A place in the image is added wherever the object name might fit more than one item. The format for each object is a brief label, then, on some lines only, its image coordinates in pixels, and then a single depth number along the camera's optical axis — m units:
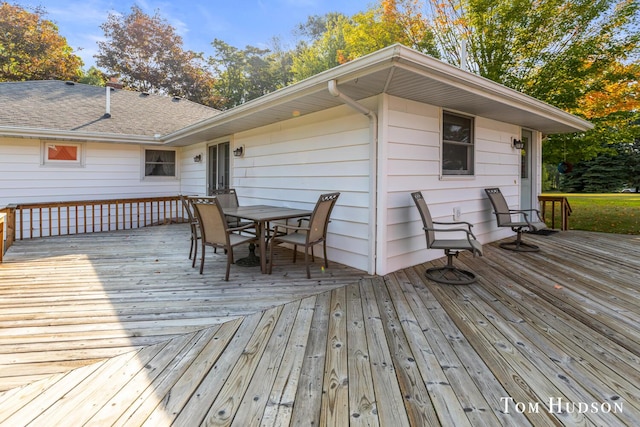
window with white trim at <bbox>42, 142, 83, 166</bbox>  7.18
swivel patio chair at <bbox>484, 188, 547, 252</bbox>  5.14
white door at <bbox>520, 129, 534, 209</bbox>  7.09
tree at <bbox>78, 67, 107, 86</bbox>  18.61
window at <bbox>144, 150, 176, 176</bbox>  8.63
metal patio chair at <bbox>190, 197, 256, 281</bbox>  3.72
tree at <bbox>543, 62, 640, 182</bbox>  7.30
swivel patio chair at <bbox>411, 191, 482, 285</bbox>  3.56
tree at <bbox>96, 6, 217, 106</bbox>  18.80
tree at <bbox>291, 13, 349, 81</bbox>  17.84
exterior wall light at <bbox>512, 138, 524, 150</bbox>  6.25
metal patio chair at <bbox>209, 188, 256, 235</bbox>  5.38
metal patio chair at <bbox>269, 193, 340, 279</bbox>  3.82
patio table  4.02
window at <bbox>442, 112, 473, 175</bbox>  4.84
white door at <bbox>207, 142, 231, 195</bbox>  7.34
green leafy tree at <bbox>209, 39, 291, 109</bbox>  22.50
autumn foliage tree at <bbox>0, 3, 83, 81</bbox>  15.15
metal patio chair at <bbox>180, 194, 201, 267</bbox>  4.36
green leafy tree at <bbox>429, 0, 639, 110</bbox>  7.34
